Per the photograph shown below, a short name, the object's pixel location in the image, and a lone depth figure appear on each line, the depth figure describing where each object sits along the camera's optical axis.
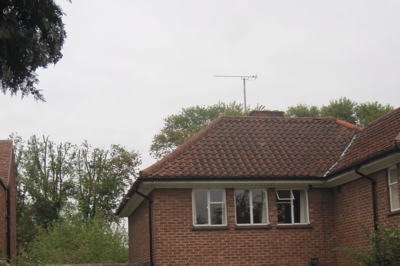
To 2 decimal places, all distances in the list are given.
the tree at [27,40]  7.80
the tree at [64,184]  46.75
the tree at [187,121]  53.44
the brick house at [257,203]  19.66
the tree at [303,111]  51.59
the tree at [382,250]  16.03
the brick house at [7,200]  28.33
